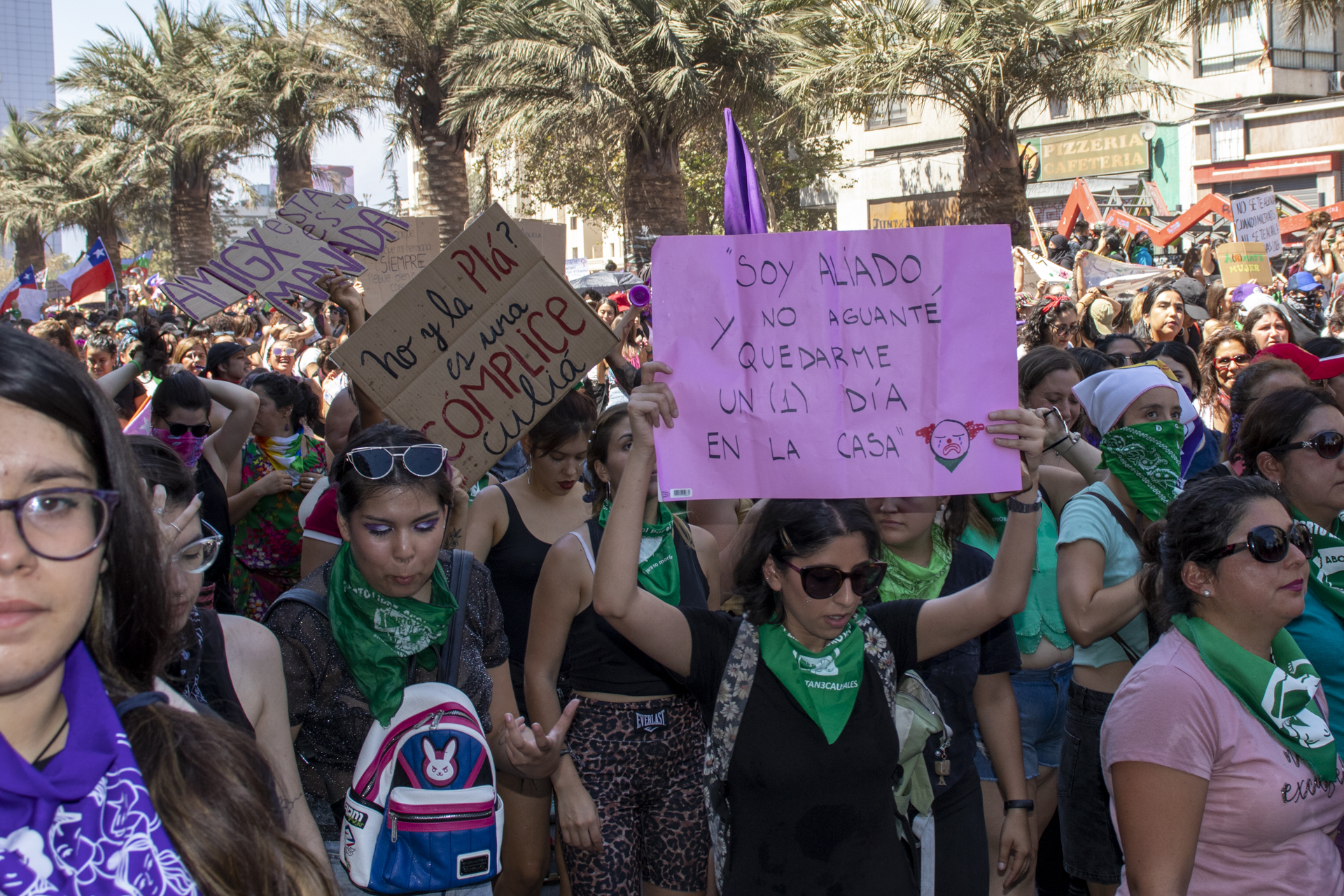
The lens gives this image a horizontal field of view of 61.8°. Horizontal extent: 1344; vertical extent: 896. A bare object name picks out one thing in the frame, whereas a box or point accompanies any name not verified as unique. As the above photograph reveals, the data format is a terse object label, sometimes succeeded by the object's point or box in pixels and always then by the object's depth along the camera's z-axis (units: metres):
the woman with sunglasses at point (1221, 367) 6.05
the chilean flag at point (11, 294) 10.94
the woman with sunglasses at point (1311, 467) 2.95
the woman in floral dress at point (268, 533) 4.91
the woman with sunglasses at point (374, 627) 2.57
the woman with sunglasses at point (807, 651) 2.41
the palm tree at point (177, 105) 23.11
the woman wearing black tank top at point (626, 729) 3.07
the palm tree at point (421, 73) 17.27
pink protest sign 2.52
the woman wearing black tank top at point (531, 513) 3.70
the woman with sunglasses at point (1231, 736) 2.29
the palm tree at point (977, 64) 14.91
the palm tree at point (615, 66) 15.97
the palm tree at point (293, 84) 19.84
